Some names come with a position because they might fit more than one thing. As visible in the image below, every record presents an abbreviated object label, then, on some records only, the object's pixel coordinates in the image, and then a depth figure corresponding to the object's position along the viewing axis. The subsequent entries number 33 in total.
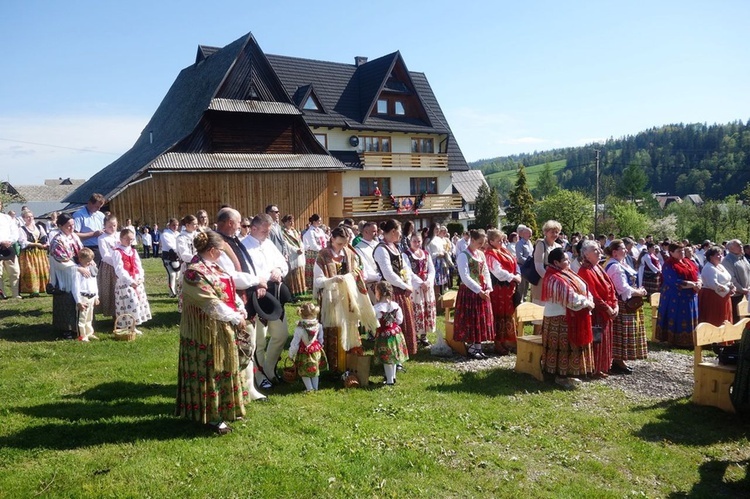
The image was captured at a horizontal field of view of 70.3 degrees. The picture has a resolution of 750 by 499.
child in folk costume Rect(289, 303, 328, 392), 6.54
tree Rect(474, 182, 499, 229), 49.44
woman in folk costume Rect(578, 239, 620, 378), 7.54
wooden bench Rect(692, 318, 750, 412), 6.45
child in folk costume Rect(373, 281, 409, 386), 7.01
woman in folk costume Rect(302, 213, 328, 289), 13.71
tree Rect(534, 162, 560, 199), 120.54
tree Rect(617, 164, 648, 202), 99.19
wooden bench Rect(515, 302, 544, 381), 7.52
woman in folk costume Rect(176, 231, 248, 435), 4.98
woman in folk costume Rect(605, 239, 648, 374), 8.13
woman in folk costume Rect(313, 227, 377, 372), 7.01
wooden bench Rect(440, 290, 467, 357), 8.91
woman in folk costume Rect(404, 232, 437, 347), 9.03
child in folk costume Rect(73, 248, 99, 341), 8.75
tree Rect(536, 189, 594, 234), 56.84
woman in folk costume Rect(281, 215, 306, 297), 12.65
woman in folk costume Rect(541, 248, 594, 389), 7.15
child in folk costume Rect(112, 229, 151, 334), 9.18
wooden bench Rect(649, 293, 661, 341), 10.55
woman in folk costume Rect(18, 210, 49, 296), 12.91
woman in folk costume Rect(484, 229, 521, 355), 8.88
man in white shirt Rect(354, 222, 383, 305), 8.10
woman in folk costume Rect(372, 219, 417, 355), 7.89
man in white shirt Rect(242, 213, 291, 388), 6.53
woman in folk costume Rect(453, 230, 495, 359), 8.43
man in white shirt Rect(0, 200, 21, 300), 10.68
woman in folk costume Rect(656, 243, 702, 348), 9.98
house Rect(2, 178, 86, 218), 58.19
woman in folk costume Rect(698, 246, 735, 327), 9.92
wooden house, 26.25
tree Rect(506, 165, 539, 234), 50.03
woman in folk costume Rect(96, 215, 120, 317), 9.54
